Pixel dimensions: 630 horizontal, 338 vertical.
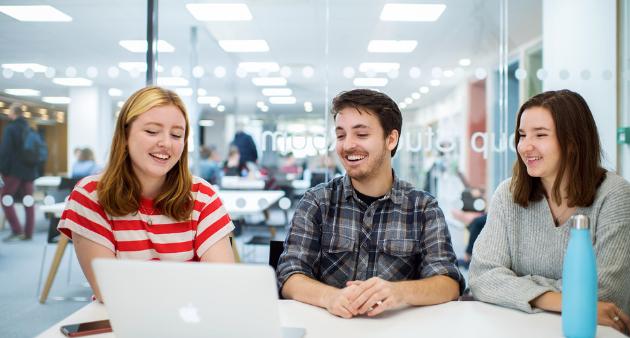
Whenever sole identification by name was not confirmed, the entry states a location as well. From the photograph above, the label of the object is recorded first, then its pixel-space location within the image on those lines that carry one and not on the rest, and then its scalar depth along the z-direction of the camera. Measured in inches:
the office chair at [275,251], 67.6
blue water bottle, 39.2
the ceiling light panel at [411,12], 139.2
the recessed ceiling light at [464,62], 142.9
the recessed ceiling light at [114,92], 145.0
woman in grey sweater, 53.8
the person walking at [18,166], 146.2
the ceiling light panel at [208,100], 145.4
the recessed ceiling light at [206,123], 146.9
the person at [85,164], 152.0
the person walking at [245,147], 146.9
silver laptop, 32.3
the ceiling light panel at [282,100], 144.4
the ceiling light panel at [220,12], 139.5
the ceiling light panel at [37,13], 140.6
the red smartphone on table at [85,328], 40.8
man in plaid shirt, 61.9
